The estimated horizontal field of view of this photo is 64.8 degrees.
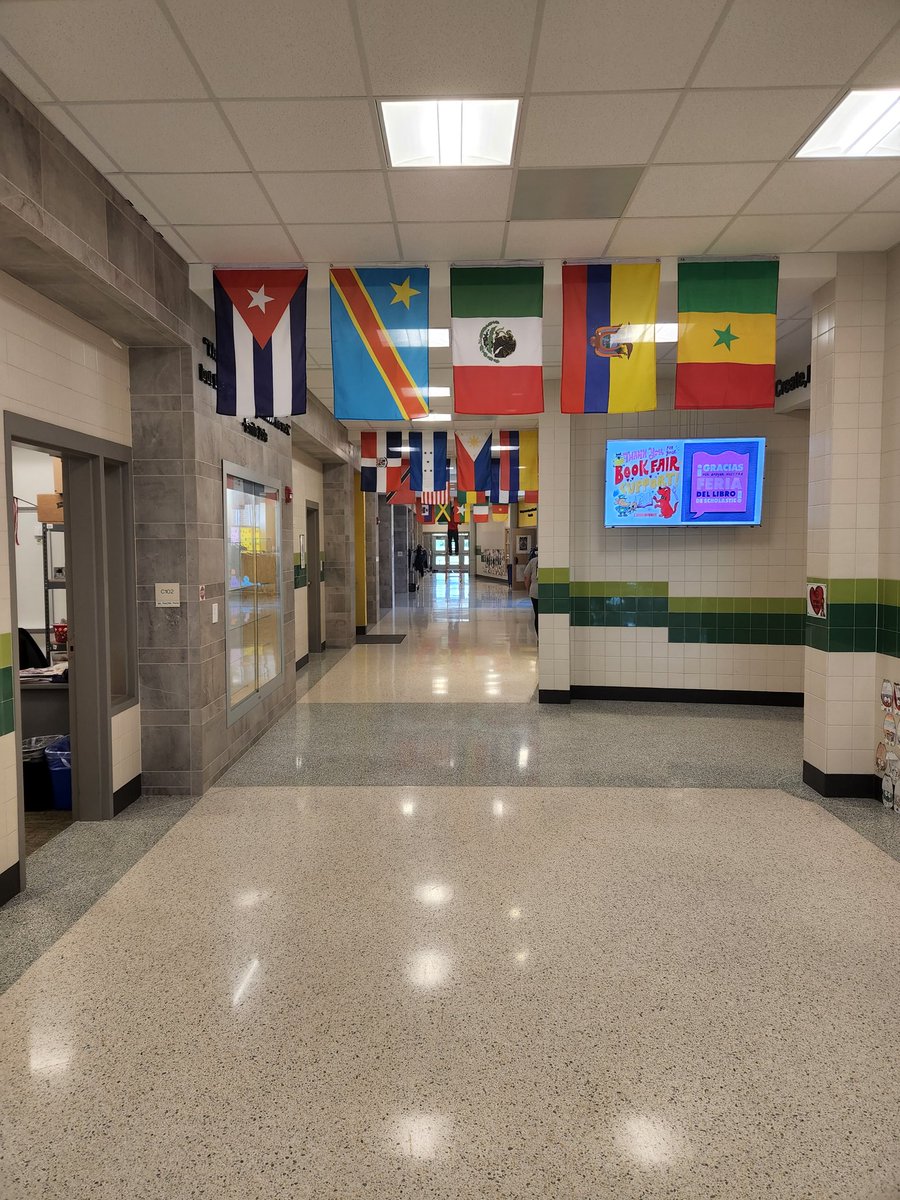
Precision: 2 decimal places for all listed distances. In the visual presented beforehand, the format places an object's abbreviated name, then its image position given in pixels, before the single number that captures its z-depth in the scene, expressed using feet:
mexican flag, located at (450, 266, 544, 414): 14.52
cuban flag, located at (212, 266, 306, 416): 14.55
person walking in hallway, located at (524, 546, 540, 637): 38.09
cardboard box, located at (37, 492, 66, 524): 22.25
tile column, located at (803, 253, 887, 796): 15.38
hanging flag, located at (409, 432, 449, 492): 33.37
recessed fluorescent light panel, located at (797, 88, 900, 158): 10.14
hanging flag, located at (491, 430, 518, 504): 33.76
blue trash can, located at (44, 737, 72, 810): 15.38
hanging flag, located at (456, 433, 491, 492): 33.14
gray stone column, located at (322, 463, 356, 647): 37.73
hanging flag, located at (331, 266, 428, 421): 14.43
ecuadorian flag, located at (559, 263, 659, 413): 14.28
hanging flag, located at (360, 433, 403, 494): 33.37
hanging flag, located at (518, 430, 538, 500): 31.91
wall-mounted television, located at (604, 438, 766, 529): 23.50
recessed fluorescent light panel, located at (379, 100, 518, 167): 10.26
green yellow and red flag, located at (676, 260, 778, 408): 14.29
